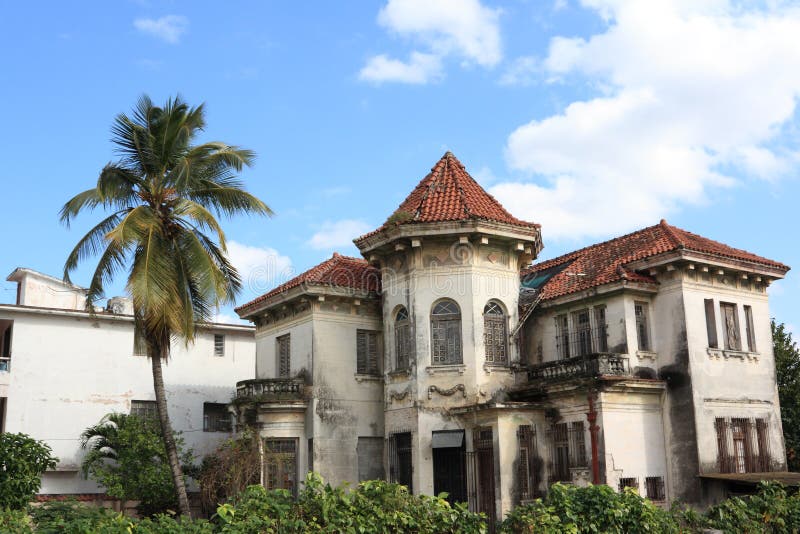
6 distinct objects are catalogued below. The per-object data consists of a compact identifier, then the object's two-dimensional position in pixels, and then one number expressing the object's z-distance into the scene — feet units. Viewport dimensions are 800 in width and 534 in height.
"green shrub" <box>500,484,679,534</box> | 42.24
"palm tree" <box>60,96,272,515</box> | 69.05
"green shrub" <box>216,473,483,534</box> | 36.76
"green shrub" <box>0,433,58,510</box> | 70.64
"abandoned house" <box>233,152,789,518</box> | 78.12
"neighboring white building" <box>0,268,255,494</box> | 108.06
